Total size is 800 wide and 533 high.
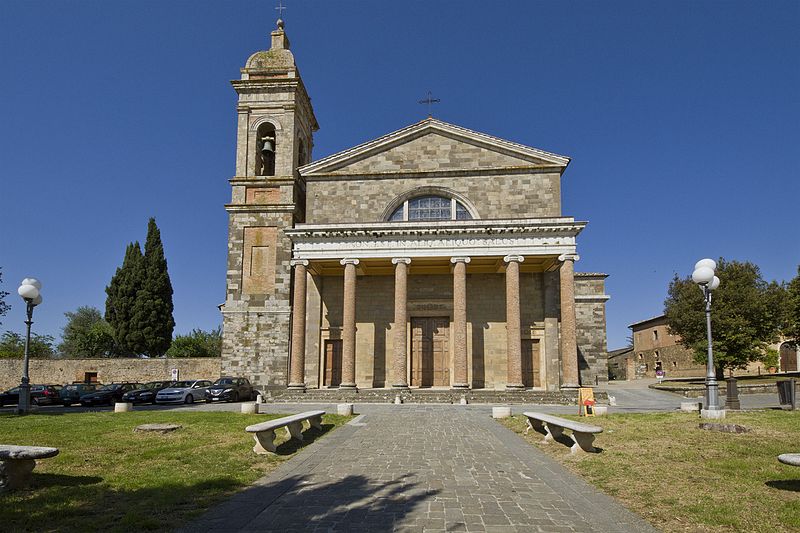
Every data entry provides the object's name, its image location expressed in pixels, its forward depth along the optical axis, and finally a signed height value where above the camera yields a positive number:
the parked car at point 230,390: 26.42 -2.34
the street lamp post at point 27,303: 17.98 +1.12
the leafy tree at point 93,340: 51.72 -0.07
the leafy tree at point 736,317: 33.19 +1.23
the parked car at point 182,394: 26.49 -2.48
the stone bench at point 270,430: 10.03 -1.69
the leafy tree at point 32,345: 57.88 -0.56
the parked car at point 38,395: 26.34 -2.54
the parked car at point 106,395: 26.75 -2.58
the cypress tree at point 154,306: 42.19 +2.38
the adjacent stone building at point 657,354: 51.75 -1.50
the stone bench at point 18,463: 6.93 -1.53
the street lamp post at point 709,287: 14.59 +1.33
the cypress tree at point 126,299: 42.36 +2.90
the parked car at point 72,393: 26.80 -2.45
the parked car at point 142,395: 27.56 -2.62
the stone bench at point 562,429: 10.12 -1.78
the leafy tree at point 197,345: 62.50 -0.65
